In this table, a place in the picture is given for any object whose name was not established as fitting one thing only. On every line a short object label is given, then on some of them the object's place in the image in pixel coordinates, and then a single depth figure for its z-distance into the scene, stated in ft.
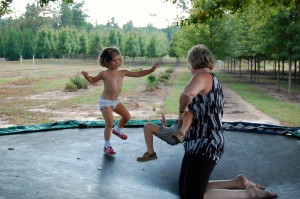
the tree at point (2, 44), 140.67
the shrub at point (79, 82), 55.23
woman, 8.87
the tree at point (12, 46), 139.64
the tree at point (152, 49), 150.20
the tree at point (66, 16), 201.16
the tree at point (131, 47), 149.07
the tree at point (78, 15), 206.69
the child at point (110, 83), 13.30
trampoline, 10.34
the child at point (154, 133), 10.59
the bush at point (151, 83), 54.04
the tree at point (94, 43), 153.48
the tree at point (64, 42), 150.95
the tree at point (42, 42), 149.59
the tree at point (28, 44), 147.84
